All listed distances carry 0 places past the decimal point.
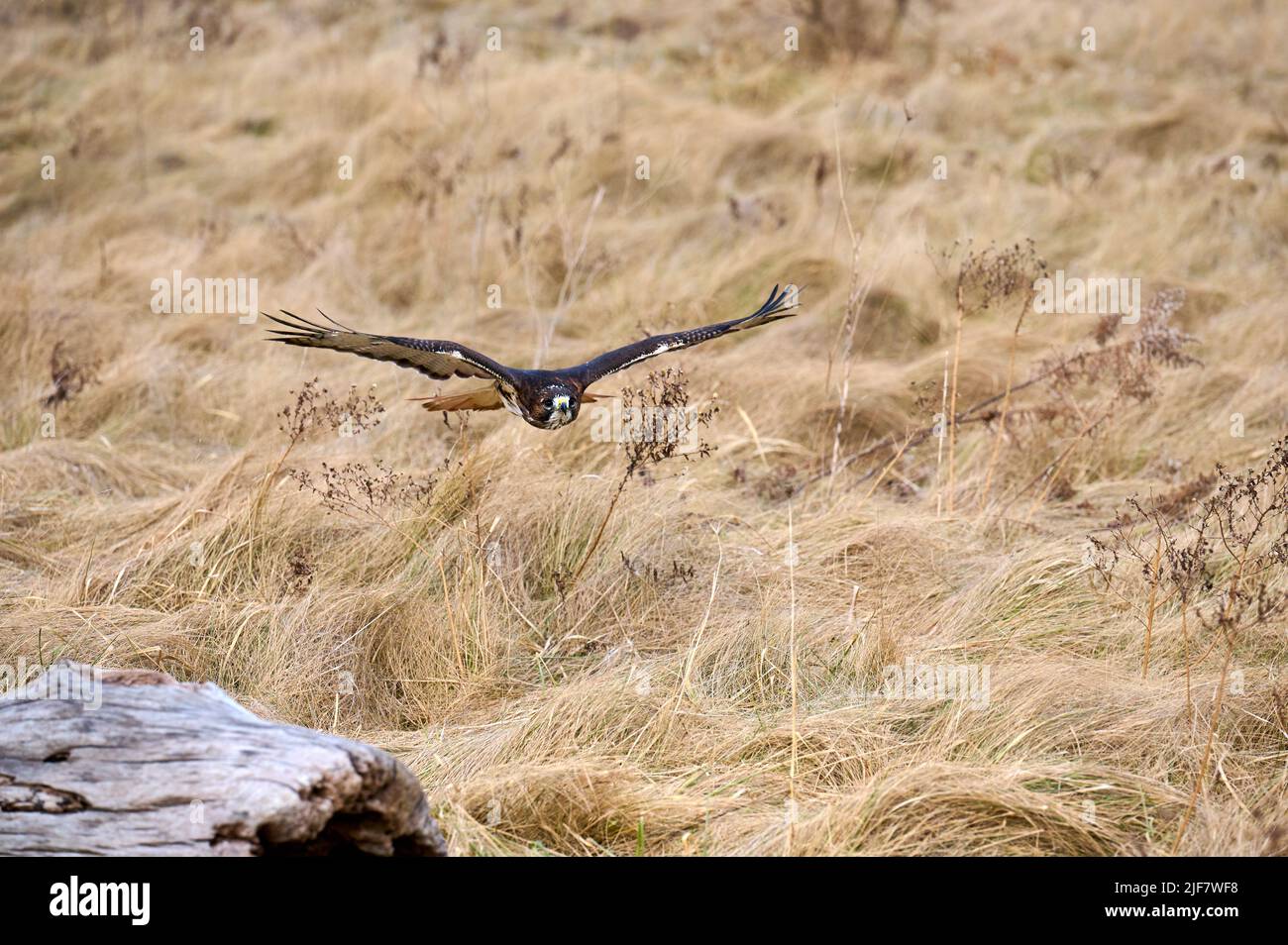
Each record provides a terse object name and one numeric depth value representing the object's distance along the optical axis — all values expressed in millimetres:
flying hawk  6367
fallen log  5062
